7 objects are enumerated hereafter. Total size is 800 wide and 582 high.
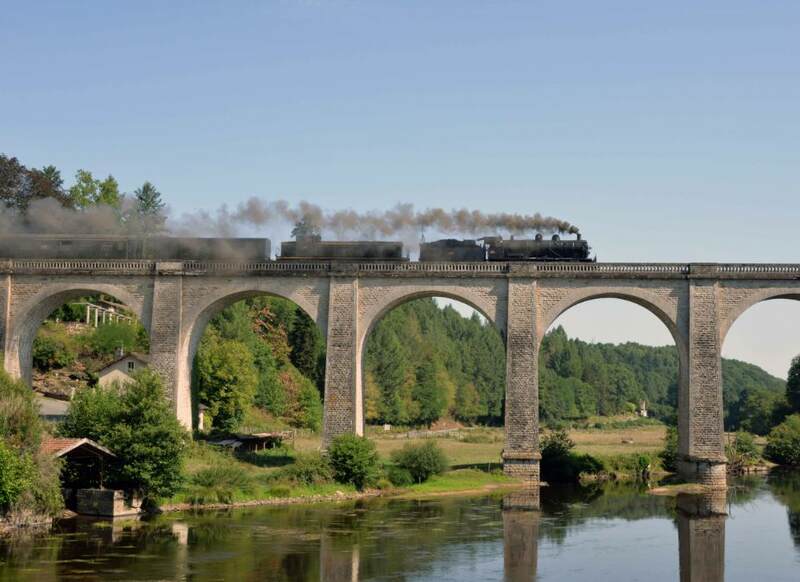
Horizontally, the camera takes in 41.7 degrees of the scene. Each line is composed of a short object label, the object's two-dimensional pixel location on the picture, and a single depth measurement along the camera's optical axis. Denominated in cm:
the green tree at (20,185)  7531
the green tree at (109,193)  8912
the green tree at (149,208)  8956
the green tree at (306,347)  9369
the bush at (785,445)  6806
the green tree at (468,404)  12094
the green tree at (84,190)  8762
